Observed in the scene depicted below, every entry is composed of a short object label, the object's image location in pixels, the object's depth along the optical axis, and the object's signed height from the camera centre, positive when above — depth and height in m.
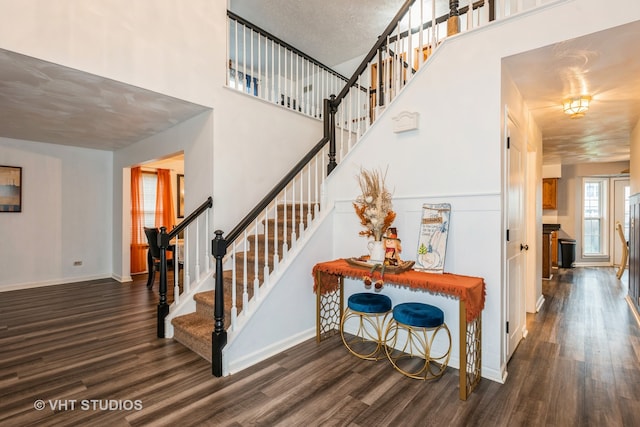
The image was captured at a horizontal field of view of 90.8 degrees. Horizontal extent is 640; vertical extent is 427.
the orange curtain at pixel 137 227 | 6.67 -0.32
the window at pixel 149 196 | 7.04 +0.36
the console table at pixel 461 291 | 2.24 -0.61
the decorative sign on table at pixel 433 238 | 2.69 -0.21
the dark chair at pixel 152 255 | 5.24 -0.74
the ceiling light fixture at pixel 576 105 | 3.07 +1.09
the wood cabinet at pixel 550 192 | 7.95 +0.55
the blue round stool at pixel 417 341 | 2.46 -1.17
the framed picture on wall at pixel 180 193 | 7.94 +0.48
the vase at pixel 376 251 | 2.84 -0.35
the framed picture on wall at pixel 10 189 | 5.24 +0.38
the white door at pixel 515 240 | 2.71 -0.25
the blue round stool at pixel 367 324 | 2.80 -1.14
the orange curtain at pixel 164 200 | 7.20 +0.28
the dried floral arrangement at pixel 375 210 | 2.86 +0.03
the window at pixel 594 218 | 8.09 -0.10
